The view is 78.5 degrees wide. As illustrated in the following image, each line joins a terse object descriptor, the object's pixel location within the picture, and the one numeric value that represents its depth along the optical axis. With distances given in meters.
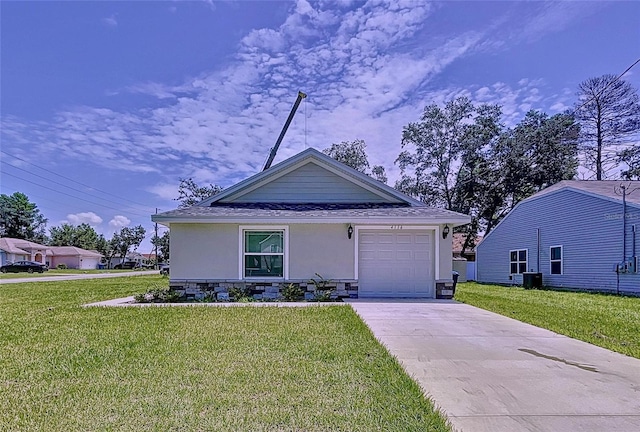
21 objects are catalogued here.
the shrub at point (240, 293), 10.32
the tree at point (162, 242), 47.78
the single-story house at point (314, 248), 10.42
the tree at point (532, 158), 26.38
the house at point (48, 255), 42.44
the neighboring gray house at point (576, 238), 13.34
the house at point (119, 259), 66.49
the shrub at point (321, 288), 10.35
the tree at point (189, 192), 29.52
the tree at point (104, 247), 67.69
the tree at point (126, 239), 65.94
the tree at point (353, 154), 28.64
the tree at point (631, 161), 25.73
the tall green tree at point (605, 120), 26.12
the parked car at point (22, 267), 35.22
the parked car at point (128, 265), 56.47
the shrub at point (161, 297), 10.09
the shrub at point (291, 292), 10.32
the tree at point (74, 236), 66.56
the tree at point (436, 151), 28.53
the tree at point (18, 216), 57.41
